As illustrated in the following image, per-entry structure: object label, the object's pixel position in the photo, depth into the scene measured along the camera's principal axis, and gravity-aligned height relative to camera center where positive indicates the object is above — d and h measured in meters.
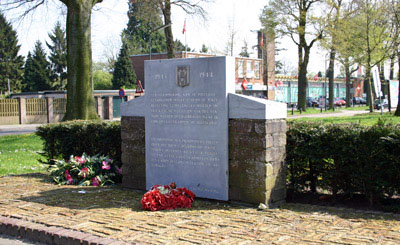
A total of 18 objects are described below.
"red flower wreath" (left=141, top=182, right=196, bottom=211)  6.07 -1.31
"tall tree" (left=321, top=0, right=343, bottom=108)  36.47 +6.90
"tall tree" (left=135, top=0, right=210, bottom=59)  23.64 +5.33
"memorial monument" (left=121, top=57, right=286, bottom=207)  6.20 -0.36
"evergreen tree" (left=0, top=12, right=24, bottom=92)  65.32 +7.06
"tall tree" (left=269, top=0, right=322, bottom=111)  37.41 +7.72
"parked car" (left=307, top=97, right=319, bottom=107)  66.30 +0.51
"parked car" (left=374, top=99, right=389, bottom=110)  50.25 +0.21
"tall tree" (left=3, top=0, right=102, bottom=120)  16.02 +1.83
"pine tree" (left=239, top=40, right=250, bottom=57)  46.56 +6.55
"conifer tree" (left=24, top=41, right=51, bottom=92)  63.59 +5.32
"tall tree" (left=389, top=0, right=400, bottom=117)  25.05 +5.36
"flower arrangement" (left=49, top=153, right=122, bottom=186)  8.23 -1.24
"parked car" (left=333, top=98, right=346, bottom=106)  72.76 +0.70
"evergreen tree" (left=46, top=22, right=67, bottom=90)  68.31 +7.99
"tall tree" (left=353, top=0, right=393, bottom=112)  32.31 +6.03
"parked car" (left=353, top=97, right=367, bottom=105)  78.19 +0.90
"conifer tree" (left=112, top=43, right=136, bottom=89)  59.50 +5.12
